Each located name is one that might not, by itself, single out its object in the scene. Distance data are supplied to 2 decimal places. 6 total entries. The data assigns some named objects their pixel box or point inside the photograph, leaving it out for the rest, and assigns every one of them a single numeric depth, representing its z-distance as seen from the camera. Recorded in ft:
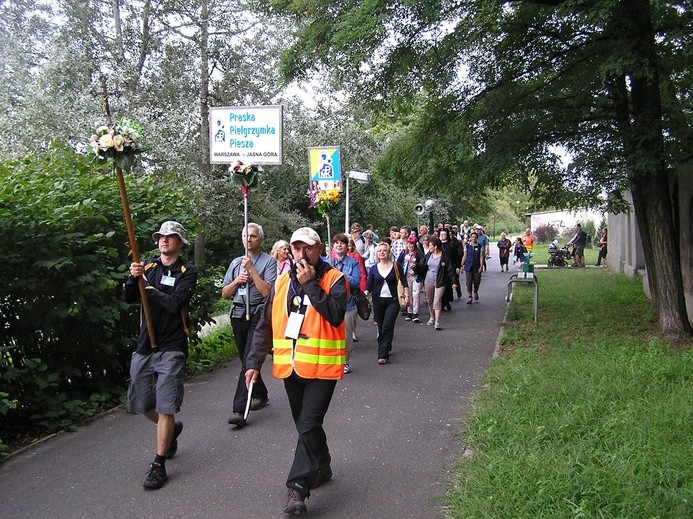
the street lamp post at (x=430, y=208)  74.74
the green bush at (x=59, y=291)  18.29
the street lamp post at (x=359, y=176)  46.24
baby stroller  89.24
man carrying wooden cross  14.74
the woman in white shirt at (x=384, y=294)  28.30
